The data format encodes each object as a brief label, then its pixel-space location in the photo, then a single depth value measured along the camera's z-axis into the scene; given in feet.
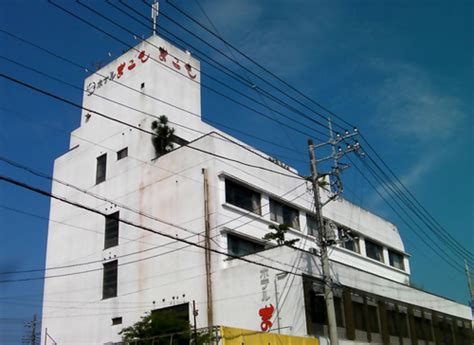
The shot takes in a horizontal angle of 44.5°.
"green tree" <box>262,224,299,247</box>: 108.71
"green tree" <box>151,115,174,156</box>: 121.80
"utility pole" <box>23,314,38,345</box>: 194.62
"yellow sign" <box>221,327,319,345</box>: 71.36
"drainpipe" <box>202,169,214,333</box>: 99.14
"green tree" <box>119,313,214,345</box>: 79.51
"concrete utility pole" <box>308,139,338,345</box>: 78.54
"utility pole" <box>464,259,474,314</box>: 180.66
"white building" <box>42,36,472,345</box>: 99.60
